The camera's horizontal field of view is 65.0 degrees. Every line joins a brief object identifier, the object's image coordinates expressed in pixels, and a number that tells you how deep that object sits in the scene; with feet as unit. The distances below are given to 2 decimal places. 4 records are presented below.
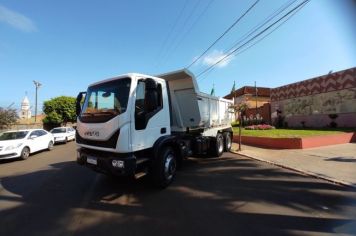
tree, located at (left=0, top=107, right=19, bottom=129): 88.43
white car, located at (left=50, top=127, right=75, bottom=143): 77.10
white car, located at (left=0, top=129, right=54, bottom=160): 43.96
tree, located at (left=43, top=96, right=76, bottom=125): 143.54
